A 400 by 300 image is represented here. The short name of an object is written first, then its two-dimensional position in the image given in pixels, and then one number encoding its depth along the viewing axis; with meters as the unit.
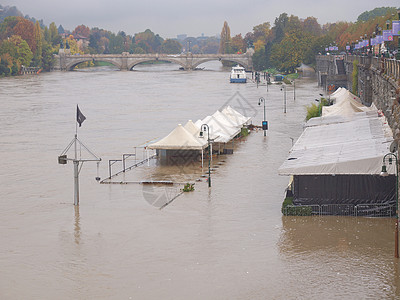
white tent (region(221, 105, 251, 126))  57.64
